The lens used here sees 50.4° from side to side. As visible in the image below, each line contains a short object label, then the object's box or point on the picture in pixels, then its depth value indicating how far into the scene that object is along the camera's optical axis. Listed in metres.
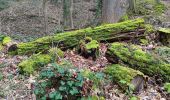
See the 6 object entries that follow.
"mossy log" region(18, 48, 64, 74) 4.05
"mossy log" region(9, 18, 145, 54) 4.62
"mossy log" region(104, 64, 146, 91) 3.64
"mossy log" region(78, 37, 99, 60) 4.32
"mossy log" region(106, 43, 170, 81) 3.87
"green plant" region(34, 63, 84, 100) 3.02
